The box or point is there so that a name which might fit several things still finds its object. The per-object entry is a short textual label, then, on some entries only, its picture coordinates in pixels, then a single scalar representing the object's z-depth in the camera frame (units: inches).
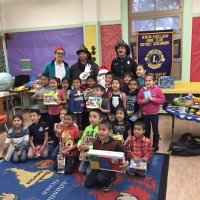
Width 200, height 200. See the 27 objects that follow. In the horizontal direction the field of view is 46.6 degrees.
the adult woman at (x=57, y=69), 146.5
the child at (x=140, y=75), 134.8
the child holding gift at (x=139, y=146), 112.9
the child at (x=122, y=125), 120.7
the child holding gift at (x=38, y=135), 132.9
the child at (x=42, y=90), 146.3
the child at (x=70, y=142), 116.6
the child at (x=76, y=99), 136.8
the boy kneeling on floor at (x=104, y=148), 97.8
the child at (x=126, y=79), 133.1
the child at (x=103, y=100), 129.0
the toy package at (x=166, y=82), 199.5
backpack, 129.9
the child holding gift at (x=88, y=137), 111.8
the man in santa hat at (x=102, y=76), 145.7
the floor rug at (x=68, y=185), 95.3
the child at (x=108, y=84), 134.6
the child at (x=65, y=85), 141.9
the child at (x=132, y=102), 129.6
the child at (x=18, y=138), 131.7
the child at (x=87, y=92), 136.2
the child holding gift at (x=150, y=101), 126.6
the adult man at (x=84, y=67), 140.6
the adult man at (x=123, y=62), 136.5
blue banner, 209.0
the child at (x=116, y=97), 126.9
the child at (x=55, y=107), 141.6
